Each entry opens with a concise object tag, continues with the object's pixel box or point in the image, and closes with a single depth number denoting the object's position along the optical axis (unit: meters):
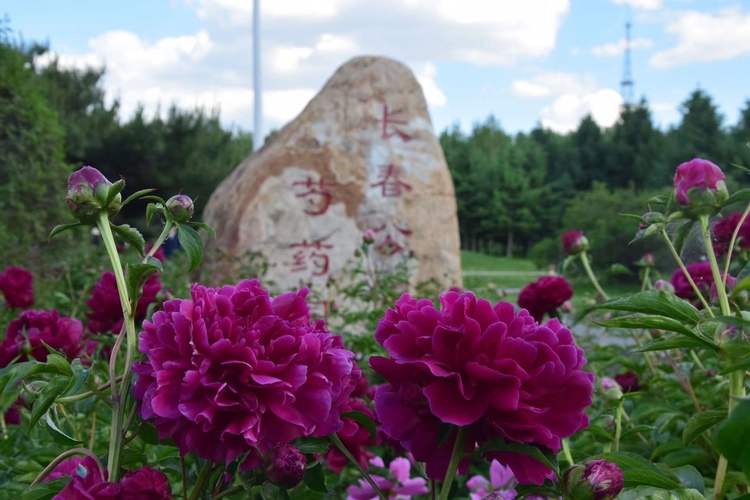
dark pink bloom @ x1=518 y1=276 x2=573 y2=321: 1.97
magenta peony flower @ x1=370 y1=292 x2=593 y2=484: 0.61
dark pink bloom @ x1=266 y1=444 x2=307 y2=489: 0.62
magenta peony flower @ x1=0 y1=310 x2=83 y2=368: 1.29
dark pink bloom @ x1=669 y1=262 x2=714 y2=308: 1.60
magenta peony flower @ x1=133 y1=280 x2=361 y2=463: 0.61
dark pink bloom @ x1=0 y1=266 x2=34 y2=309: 2.39
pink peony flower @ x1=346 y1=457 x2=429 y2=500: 1.31
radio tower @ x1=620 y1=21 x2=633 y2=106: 28.61
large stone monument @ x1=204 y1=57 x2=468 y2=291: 5.60
